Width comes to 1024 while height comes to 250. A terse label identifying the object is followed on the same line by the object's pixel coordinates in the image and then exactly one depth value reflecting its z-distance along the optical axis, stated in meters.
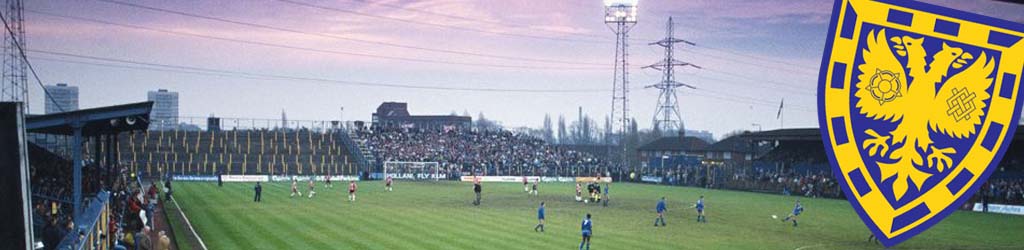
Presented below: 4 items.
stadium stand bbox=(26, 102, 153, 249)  18.59
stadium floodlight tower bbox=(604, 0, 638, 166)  96.62
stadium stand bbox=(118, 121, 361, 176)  86.12
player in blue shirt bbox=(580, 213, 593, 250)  29.36
